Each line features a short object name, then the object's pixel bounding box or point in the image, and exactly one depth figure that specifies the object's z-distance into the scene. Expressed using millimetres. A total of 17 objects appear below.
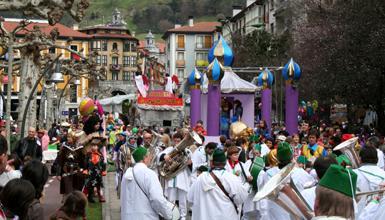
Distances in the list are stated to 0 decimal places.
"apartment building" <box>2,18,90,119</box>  100700
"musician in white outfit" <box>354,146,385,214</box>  9094
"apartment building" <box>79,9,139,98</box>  128413
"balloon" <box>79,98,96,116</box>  17641
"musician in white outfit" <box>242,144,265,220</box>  11370
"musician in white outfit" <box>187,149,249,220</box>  10094
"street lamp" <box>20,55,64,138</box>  22219
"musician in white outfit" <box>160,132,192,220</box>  14547
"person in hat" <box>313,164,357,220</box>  4859
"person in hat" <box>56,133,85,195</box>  16281
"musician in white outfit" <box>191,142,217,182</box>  14578
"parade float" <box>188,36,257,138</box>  26766
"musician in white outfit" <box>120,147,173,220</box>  9844
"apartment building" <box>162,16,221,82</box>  133625
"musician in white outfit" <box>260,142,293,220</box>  9242
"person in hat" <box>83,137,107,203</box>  17312
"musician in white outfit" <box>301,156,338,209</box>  7891
